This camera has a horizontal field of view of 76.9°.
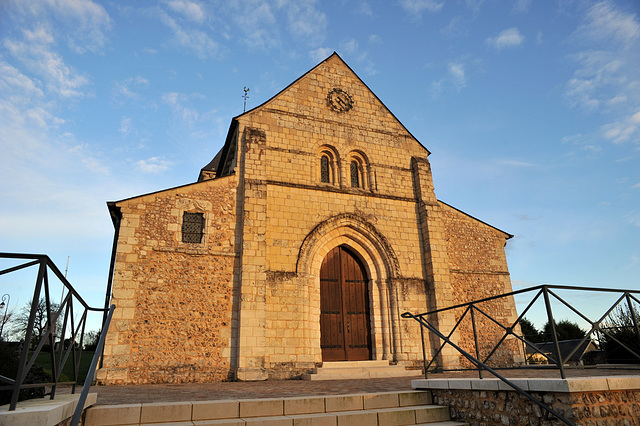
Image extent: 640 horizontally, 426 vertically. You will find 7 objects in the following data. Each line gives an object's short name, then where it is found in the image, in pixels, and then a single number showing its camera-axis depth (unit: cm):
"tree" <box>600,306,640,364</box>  851
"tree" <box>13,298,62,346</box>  2245
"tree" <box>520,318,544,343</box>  4228
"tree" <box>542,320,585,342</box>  4277
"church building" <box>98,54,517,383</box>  988
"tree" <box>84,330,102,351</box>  2901
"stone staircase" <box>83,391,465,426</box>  452
